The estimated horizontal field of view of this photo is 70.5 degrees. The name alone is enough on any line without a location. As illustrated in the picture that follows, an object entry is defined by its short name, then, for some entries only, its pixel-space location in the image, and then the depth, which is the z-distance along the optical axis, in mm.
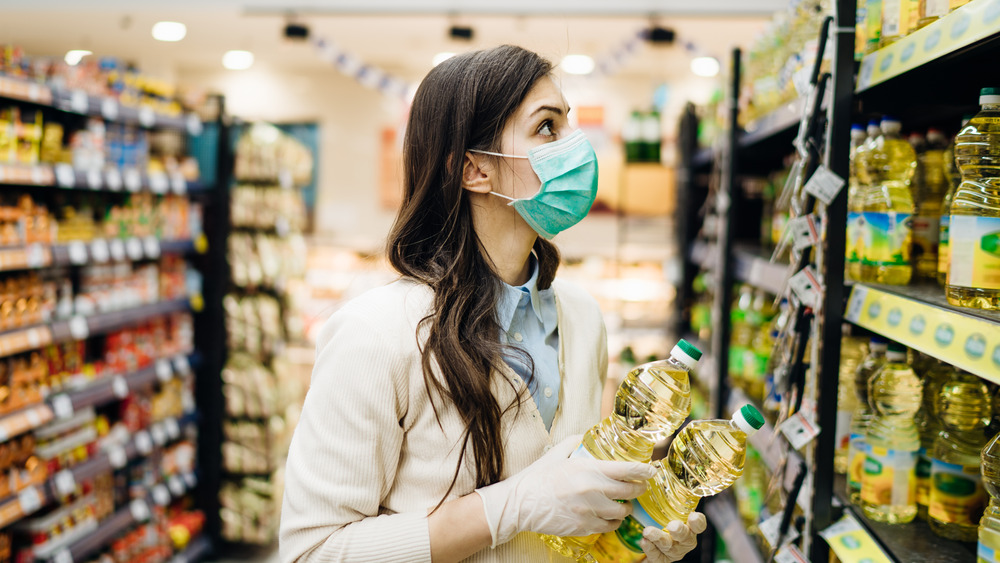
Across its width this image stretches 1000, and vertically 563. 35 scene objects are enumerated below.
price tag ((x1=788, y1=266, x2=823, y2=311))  1505
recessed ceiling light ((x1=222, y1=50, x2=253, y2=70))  8164
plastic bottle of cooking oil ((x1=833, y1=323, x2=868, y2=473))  1818
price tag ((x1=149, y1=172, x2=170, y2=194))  3534
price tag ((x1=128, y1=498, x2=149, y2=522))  3516
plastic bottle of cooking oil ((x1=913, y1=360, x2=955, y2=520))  1519
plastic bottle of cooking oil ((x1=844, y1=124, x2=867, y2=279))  1591
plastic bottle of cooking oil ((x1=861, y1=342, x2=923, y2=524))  1468
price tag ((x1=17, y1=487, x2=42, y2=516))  2734
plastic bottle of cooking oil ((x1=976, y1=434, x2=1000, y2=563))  1162
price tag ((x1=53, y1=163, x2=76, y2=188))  2893
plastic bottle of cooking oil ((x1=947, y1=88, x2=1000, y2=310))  1136
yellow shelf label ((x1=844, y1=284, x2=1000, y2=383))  969
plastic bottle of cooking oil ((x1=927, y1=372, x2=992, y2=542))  1370
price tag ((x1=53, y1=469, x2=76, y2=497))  2916
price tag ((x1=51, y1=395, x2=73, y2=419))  2918
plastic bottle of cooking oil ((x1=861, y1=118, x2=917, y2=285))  1517
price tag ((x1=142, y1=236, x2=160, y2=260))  3536
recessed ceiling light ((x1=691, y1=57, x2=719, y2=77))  7495
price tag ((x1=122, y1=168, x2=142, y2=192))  3336
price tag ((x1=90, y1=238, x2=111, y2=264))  3156
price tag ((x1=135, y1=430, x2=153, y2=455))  3518
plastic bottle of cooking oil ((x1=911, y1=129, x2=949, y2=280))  1654
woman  1153
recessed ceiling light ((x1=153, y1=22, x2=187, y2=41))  7160
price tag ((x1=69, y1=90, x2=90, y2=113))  2971
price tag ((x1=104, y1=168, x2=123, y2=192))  3198
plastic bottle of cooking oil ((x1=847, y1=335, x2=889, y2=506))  1573
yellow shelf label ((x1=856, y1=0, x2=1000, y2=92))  984
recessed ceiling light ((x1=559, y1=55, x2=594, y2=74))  7095
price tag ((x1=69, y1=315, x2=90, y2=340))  3033
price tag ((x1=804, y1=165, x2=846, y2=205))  1436
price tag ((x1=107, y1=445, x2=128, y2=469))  3296
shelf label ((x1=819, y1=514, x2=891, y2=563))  1313
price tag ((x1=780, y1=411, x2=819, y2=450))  1470
